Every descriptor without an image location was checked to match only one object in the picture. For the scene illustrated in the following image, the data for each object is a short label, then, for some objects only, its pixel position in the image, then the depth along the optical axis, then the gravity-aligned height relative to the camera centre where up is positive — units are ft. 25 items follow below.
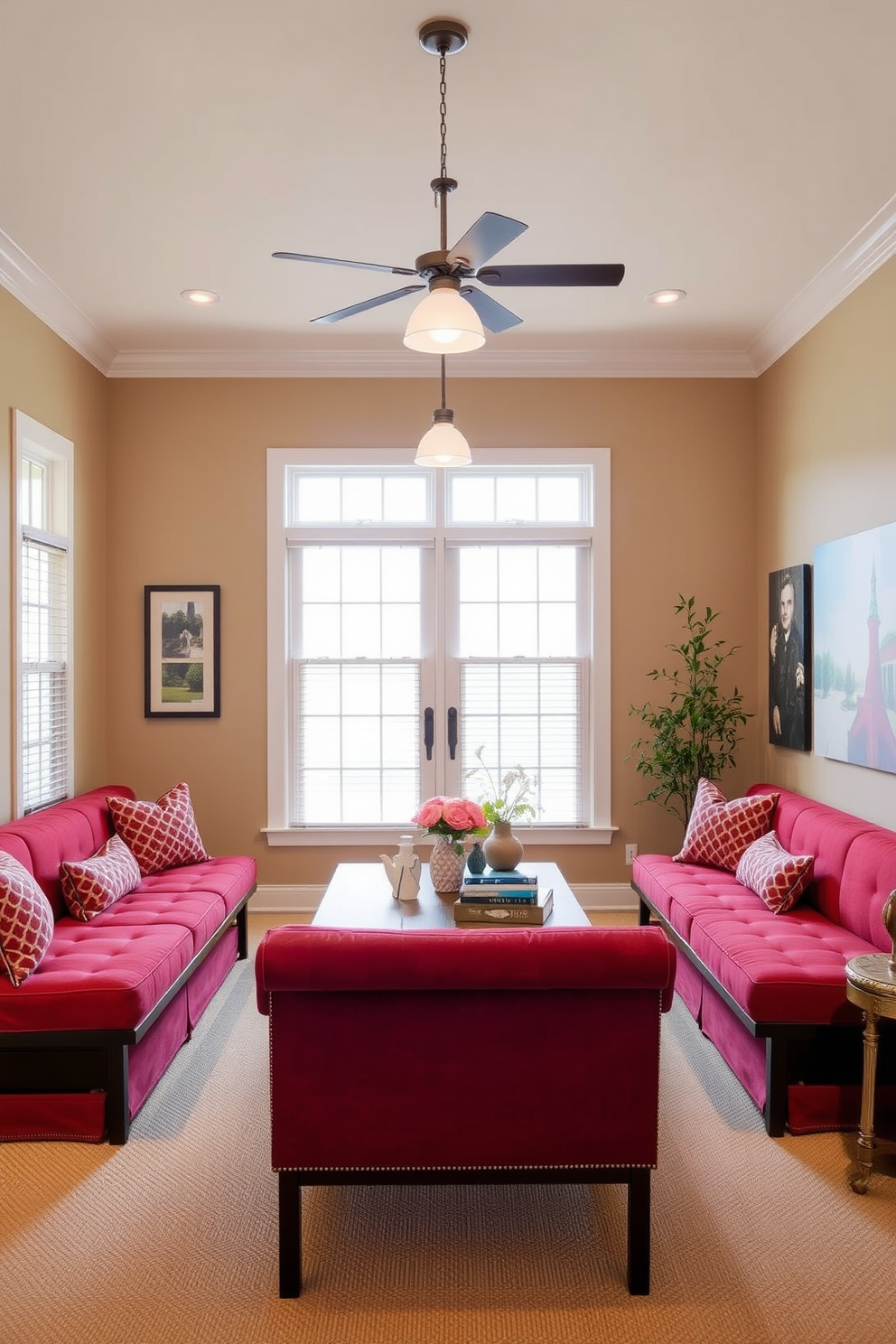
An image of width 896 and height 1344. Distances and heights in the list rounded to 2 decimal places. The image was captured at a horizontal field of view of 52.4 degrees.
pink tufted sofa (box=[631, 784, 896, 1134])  9.08 -3.19
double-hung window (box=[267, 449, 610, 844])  16.94 +0.50
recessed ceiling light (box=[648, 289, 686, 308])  13.99 +5.73
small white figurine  11.53 -2.66
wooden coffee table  10.40 -2.95
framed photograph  16.76 +0.26
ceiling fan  8.00 +3.72
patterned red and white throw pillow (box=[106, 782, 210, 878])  13.79 -2.56
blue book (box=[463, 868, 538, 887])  10.25 -2.43
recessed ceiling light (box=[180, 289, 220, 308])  13.91 +5.69
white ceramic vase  11.75 -2.61
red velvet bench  6.86 -3.19
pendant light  11.14 +2.74
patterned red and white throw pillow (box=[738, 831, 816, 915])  11.58 -2.75
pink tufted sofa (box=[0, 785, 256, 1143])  8.89 -3.50
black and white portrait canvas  14.38 +0.10
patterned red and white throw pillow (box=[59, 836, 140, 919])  11.59 -2.85
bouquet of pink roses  11.28 -1.91
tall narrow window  13.39 +0.73
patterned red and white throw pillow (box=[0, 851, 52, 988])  9.14 -2.70
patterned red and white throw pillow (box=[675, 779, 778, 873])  13.74 -2.50
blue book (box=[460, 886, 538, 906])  10.03 -2.56
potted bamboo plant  15.89 -1.02
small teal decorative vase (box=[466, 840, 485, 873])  11.57 -2.49
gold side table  8.18 -3.37
